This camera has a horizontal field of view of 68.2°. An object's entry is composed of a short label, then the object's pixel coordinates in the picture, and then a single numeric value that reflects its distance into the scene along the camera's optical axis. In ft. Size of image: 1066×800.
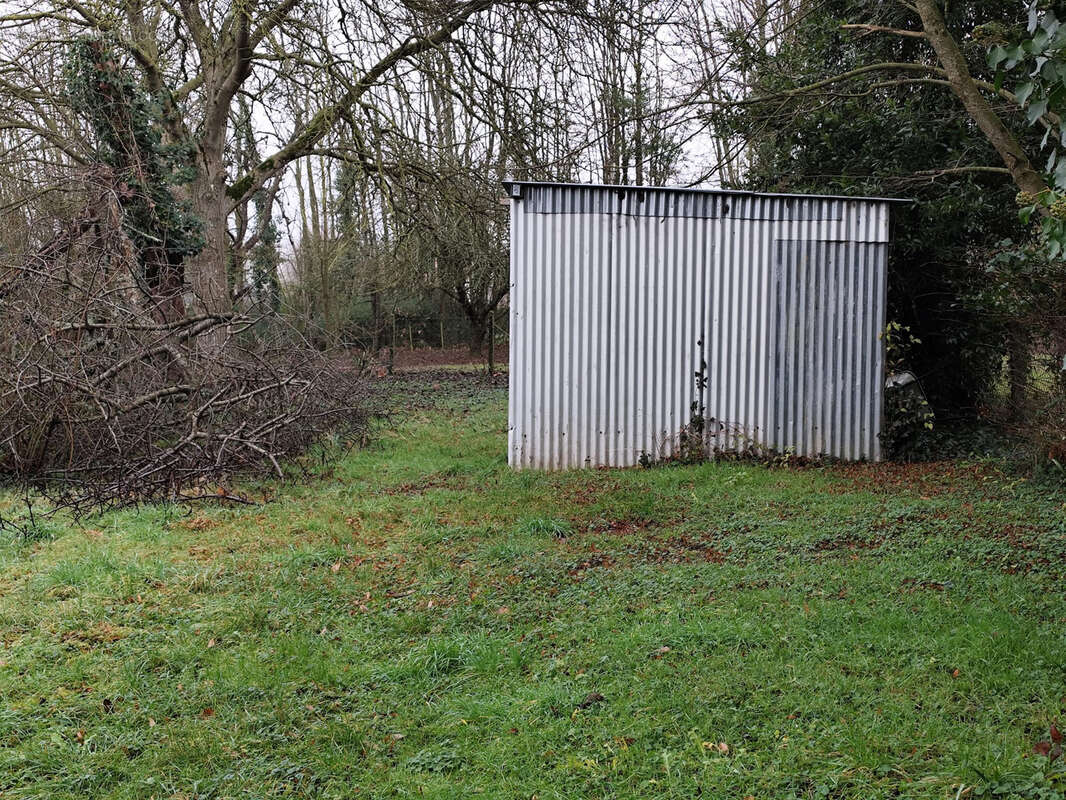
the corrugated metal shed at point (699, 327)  28.96
